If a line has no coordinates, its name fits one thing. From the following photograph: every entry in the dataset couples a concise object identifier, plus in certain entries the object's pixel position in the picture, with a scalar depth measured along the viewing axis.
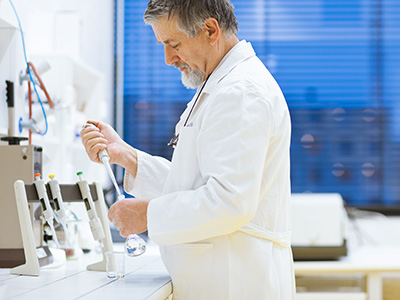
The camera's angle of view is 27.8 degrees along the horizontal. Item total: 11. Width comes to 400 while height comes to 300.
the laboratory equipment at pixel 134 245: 2.07
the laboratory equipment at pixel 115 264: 2.10
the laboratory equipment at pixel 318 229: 3.46
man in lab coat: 1.85
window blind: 4.59
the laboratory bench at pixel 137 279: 1.90
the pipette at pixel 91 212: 2.23
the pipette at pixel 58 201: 2.20
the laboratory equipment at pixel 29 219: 2.12
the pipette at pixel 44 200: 2.17
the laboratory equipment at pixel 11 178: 2.31
